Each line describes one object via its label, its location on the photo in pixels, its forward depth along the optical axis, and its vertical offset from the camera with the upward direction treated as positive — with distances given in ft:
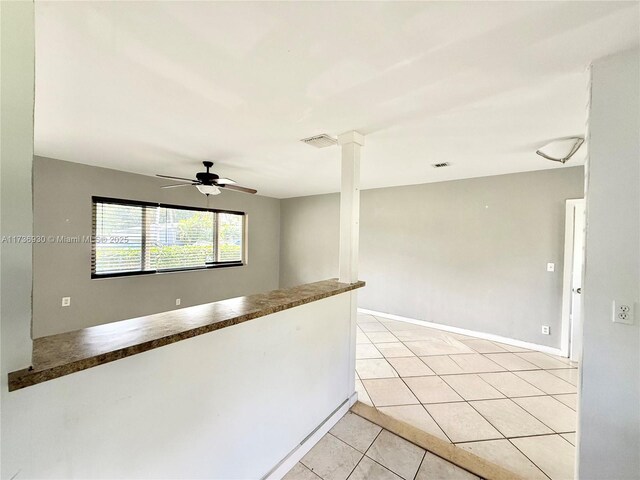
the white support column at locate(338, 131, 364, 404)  7.52 +0.51
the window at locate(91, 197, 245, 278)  12.36 -0.28
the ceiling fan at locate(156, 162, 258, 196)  9.95 +1.96
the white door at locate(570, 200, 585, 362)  10.38 -1.34
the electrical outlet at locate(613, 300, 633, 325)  3.98 -1.05
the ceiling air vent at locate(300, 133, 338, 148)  7.92 +2.99
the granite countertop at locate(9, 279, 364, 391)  2.62 -1.34
